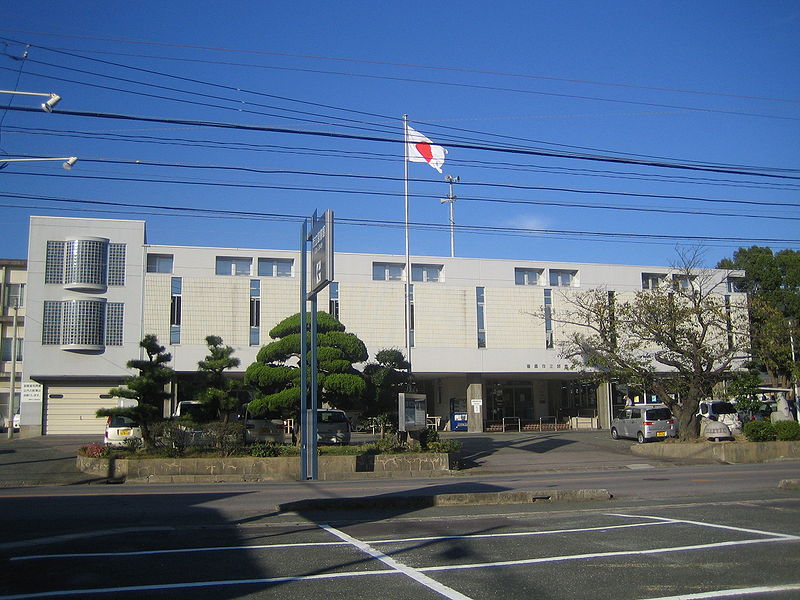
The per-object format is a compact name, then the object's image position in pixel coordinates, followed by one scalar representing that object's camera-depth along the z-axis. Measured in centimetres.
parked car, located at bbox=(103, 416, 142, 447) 2847
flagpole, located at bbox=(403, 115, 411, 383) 3792
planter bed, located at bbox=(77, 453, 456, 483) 2283
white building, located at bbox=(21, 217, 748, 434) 4291
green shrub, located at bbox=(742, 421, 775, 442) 2964
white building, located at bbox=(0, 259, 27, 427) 5603
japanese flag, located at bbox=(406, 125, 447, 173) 3278
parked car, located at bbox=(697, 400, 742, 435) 3644
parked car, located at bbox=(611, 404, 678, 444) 3478
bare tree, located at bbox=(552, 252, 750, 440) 3175
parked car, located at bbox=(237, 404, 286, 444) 2909
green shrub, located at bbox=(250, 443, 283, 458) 2403
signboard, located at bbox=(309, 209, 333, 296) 2088
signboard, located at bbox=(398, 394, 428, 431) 2642
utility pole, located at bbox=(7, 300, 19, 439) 4087
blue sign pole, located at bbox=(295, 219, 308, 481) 2208
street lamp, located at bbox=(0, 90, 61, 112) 1459
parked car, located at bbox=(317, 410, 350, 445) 3033
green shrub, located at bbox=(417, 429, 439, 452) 2706
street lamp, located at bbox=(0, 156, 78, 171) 1769
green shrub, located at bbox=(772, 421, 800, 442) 2984
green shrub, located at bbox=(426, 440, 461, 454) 2648
